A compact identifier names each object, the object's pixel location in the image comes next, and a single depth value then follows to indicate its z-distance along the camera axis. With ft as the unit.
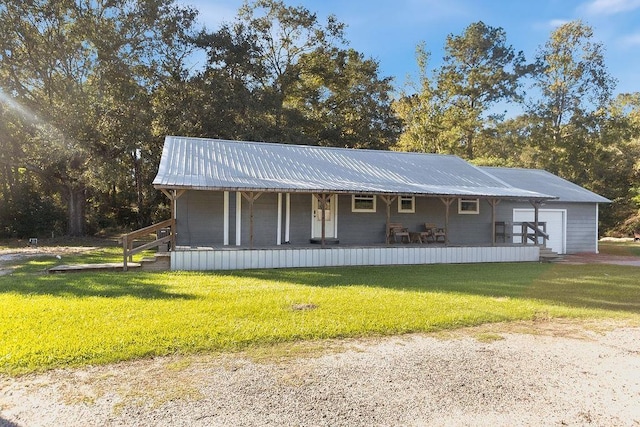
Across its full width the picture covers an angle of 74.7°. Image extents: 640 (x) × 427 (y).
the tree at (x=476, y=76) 99.30
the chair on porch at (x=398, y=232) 45.21
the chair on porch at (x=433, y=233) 45.80
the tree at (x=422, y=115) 104.83
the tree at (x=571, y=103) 93.35
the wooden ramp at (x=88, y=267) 32.07
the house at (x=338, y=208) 36.91
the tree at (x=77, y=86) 61.41
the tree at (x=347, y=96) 91.35
